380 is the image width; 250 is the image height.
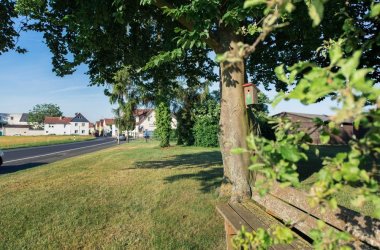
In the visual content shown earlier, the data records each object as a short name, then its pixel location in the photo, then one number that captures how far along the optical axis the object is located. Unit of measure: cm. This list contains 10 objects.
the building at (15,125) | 14362
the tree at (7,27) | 1005
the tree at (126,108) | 4097
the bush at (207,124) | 3375
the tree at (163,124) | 3366
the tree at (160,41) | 652
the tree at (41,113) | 16338
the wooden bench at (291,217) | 272
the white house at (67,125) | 14688
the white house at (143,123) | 10008
